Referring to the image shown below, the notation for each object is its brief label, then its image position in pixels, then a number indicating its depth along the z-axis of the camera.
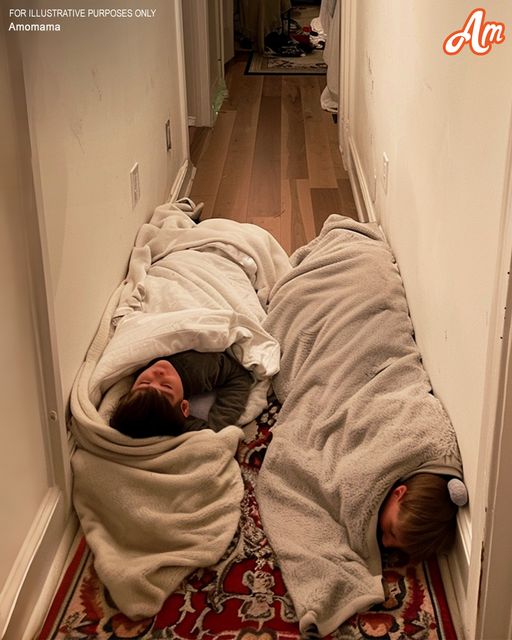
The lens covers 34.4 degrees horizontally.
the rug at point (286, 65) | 5.76
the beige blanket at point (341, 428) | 1.52
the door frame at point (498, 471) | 1.12
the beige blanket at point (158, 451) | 1.54
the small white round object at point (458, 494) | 1.50
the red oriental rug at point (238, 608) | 1.42
